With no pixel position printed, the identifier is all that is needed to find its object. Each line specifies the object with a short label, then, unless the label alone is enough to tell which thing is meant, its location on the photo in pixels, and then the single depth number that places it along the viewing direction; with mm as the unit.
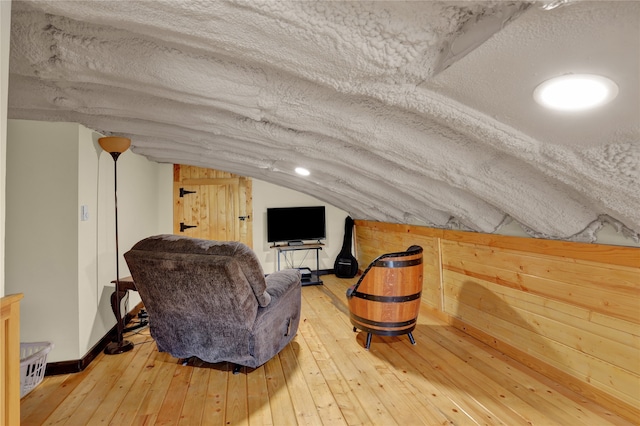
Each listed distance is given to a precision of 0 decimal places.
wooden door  5715
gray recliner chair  2219
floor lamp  2885
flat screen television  5754
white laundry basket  2115
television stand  5379
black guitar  5824
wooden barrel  2701
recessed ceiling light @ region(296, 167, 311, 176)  3550
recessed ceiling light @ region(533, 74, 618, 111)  1154
